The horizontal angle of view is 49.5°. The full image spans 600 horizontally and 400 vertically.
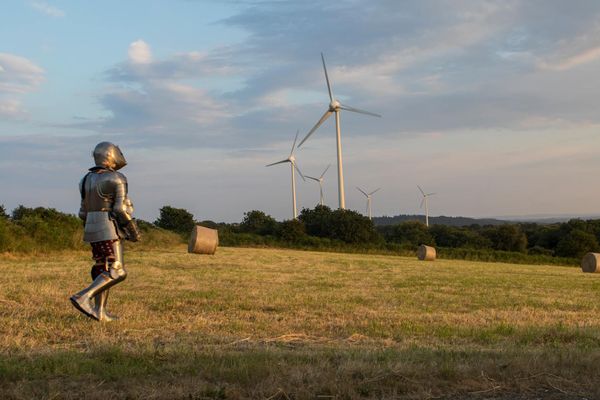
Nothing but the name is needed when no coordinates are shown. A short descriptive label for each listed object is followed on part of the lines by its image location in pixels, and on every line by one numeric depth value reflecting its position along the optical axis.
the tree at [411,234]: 69.09
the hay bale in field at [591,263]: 33.51
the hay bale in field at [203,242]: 28.77
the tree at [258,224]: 57.40
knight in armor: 8.33
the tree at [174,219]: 53.97
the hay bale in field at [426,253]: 40.12
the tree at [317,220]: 58.62
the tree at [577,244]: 65.00
